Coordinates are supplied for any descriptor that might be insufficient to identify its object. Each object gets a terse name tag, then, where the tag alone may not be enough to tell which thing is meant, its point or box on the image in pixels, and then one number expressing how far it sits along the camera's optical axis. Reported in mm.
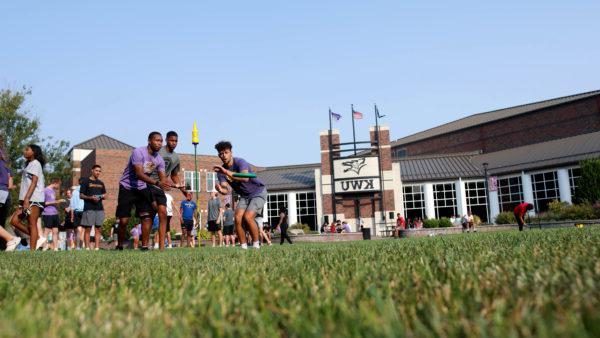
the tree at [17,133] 29312
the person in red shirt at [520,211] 19125
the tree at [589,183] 30859
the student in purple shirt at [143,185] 9039
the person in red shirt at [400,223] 33594
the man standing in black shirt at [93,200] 12609
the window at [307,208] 41469
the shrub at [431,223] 32012
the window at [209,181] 49219
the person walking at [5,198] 8328
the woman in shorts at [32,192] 9078
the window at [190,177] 48469
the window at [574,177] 34512
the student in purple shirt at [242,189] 8438
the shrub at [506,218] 30219
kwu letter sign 38062
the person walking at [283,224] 18766
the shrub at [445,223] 31922
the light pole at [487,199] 37762
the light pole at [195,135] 16891
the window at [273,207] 41969
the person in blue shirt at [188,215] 17511
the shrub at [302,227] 36875
